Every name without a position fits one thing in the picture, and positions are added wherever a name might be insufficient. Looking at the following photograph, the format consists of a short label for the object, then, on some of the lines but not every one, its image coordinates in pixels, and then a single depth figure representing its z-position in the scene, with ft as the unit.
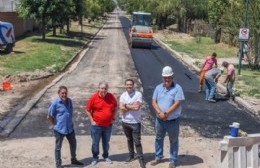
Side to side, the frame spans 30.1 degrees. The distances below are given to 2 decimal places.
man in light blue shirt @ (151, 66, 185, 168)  30.55
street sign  77.71
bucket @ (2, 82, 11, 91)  61.72
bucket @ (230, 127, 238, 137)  26.95
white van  93.35
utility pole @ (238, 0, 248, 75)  79.69
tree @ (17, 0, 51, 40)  120.37
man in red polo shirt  31.35
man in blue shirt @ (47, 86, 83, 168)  30.96
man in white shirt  31.35
